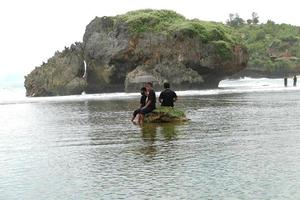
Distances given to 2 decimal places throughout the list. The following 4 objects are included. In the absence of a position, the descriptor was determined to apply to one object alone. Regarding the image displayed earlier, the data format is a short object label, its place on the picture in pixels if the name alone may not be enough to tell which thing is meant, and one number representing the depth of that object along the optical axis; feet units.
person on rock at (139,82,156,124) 72.34
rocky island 193.98
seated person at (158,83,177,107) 75.10
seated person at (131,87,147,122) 74.84
